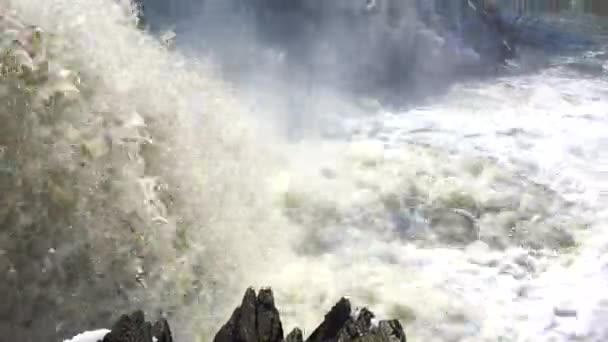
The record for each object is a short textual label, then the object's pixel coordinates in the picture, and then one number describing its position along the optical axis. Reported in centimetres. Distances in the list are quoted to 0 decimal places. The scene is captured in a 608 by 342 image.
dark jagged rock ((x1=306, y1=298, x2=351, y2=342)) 281
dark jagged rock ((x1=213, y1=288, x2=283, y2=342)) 272
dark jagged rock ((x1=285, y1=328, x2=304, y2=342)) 263
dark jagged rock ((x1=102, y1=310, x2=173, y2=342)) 251
